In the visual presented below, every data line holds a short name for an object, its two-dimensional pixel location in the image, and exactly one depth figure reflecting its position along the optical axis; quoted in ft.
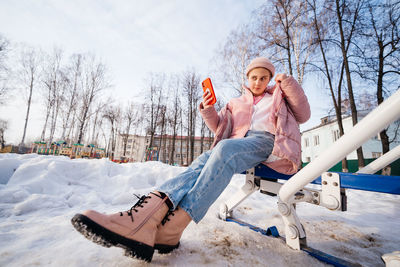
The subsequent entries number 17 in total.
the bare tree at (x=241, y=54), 28.32
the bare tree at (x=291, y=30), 24.68
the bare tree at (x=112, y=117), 68.28
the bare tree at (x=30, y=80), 47.03
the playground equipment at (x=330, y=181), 2.06
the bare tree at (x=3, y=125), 116.72
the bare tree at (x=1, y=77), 38.34
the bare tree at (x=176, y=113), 55.37
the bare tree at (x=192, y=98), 51.47
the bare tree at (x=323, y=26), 24.32
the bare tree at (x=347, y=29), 22.85
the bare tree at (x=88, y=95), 45.44
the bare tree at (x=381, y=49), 21.97
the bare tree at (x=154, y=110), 54.60
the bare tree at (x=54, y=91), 47.60
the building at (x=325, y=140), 53.31
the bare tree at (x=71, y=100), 47.09
